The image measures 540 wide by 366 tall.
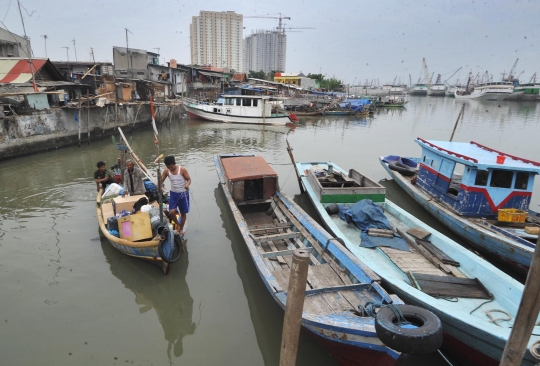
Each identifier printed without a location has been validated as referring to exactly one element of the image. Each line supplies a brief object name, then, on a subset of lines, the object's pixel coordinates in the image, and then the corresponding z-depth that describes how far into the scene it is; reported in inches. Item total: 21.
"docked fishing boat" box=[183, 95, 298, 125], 1131.3
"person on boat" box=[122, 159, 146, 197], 304.7
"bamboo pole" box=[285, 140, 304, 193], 406.9
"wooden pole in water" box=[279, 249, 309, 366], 109.2
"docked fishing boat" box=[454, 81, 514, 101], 2796.8
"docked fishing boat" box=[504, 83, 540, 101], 2659.9
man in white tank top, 249.1
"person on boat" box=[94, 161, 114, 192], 346.9
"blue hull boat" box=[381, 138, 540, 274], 249.9
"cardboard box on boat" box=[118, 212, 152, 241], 237.9
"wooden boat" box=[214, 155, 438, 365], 142.1
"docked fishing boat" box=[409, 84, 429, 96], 4335.6
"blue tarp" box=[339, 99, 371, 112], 1541.6
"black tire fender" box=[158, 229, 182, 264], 219.5
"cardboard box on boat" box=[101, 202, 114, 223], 278.8
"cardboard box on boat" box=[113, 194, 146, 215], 271.6
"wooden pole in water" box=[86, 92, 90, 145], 711.7
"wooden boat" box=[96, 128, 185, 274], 221.9
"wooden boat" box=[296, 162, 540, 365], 150.6
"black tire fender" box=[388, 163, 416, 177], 456.1
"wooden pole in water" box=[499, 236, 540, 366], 83.6
